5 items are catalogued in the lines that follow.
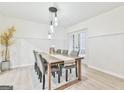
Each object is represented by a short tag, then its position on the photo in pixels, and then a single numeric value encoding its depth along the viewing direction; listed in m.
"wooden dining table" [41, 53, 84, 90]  1.74
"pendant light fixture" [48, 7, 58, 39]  2.41
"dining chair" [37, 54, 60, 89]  1.85
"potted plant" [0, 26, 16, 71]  2.98
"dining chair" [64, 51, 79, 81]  2.29
